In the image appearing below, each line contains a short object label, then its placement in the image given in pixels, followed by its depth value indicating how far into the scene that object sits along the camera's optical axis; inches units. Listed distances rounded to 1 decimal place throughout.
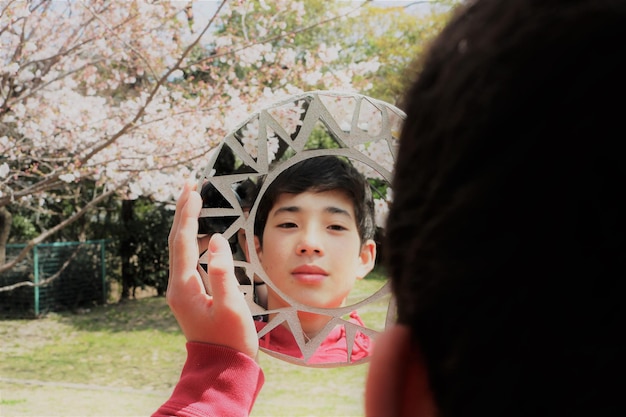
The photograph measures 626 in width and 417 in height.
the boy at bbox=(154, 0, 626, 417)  9.9
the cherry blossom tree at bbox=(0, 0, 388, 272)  124.7
